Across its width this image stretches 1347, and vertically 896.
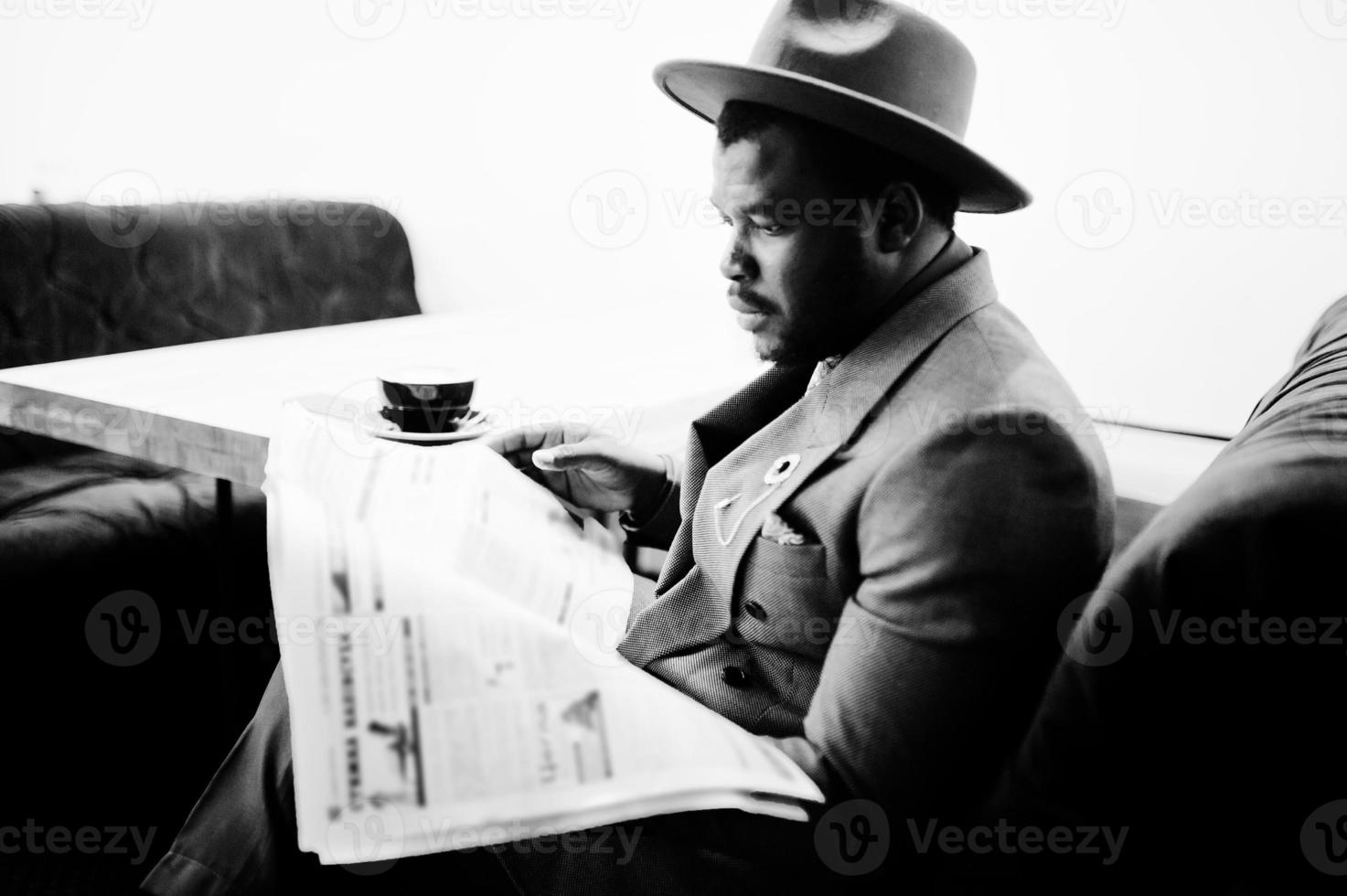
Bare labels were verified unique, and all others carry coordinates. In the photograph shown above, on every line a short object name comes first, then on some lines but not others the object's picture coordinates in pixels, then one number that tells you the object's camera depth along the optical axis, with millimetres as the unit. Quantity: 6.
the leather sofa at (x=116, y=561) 1576
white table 1261
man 673
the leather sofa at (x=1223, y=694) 539
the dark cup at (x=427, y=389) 1199
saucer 1180
